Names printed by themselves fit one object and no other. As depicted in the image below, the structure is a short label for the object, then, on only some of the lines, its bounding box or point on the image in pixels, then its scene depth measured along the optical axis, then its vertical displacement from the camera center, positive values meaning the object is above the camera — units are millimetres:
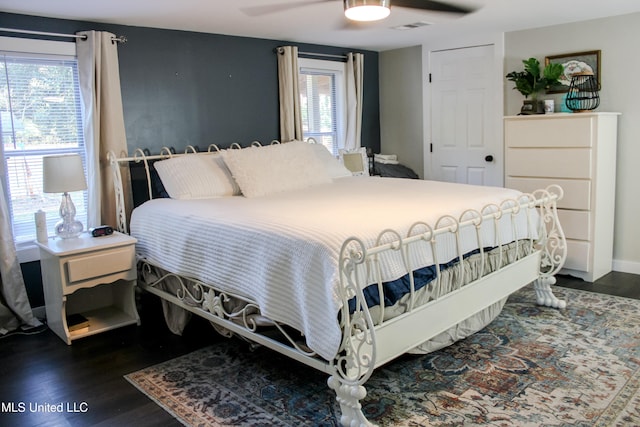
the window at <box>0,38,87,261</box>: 3562 +185
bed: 2266 -588
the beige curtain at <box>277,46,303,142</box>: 4898 +402
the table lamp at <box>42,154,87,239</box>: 3412 -225
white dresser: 4152 -339
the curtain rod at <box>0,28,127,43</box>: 3482 +749
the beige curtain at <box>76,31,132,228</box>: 3762 +203
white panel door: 5137 +123
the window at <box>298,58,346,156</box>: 5316 +352
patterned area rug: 2404 -1234
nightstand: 3291 -816
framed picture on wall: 4426 +517
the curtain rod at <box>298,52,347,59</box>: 5162 +788
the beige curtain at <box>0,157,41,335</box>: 3449 -877
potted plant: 4484 +405
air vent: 4381 +877
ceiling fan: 2719 +745
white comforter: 2281 -480
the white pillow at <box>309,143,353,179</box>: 4523 -225
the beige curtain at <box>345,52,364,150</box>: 5484 +385
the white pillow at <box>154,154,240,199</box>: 3783 -259
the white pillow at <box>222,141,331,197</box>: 3793 -223
